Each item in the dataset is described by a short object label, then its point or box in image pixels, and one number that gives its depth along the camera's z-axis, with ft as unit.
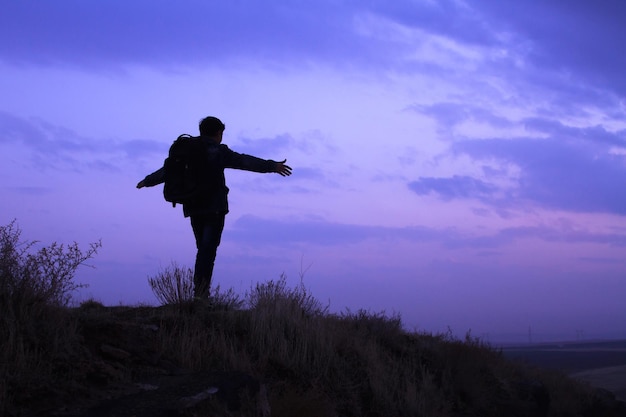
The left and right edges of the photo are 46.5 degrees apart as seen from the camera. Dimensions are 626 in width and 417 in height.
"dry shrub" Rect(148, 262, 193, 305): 26.55
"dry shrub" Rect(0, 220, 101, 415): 17.35
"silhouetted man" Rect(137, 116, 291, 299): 27.68
